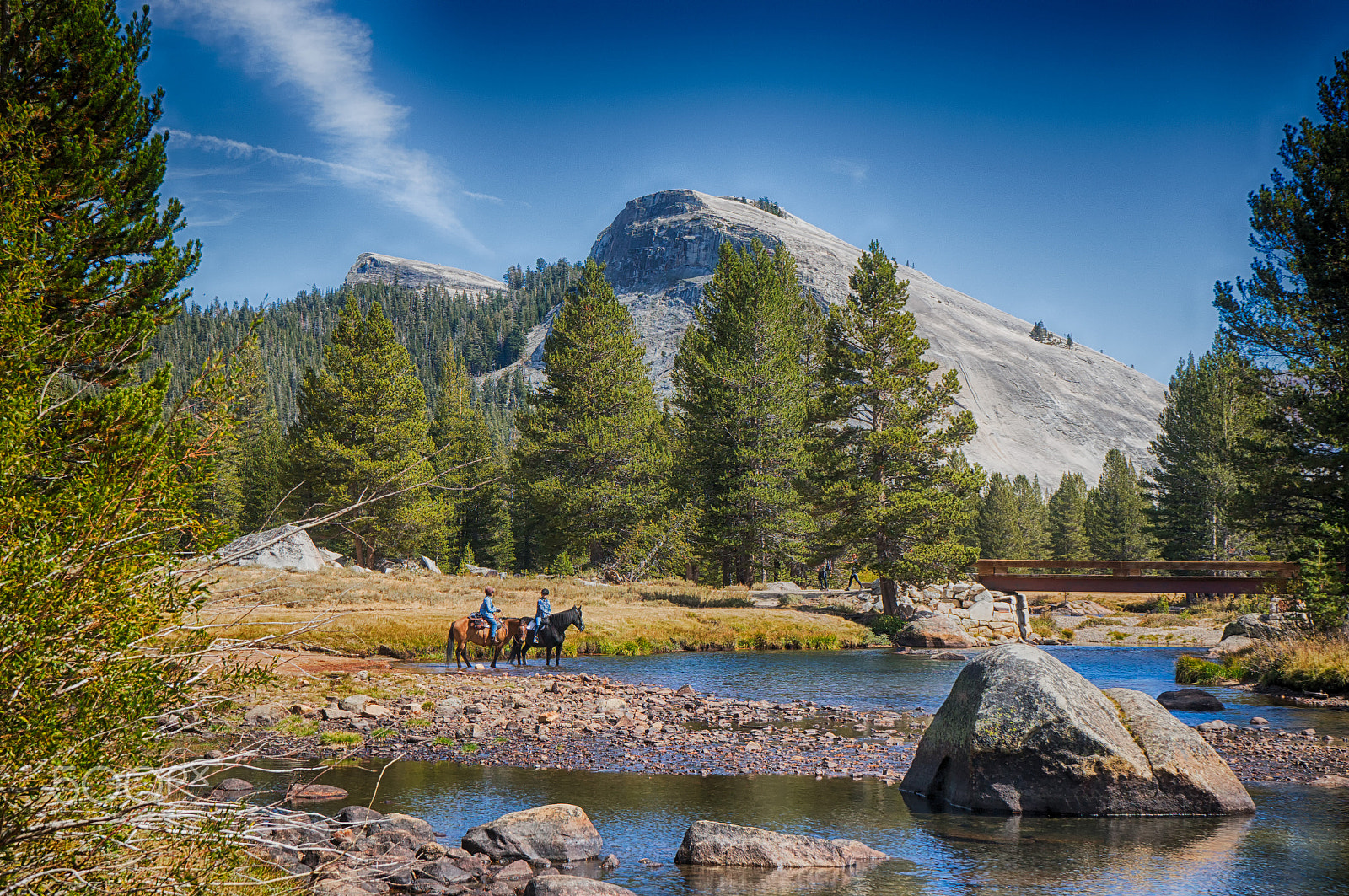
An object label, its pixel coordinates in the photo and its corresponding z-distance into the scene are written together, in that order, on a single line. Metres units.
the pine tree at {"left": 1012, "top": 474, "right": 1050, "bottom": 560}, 96.75
